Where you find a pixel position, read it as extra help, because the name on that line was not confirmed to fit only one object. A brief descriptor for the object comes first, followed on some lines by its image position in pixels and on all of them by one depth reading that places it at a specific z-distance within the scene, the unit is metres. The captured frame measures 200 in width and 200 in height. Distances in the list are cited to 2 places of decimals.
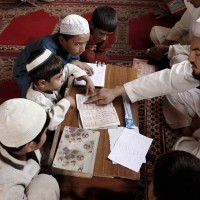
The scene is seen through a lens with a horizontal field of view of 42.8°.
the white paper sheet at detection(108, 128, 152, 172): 1.30
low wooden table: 1.26
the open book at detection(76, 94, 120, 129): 1.46
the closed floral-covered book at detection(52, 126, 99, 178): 1.24
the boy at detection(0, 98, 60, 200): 1.04
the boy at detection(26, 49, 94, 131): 1.45
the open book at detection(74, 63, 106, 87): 1.76
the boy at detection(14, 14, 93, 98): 1.80
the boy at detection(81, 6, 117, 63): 2.10
